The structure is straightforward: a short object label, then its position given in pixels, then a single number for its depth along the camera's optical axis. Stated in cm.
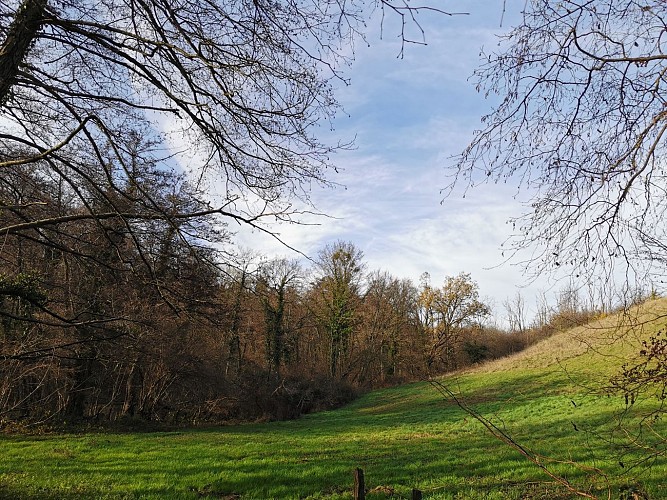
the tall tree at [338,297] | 3662
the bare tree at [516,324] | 6014
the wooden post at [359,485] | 440
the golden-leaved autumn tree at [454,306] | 4619
